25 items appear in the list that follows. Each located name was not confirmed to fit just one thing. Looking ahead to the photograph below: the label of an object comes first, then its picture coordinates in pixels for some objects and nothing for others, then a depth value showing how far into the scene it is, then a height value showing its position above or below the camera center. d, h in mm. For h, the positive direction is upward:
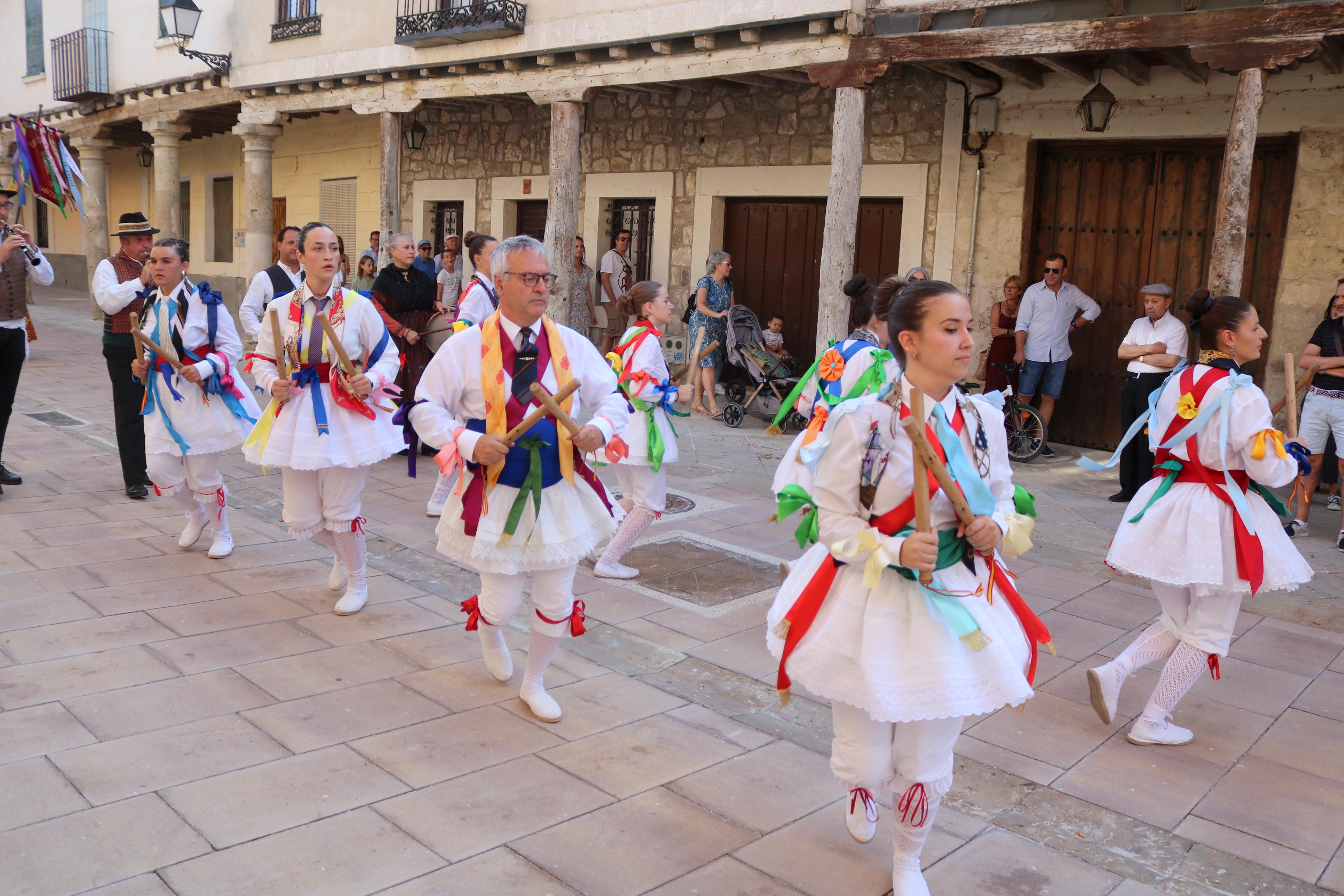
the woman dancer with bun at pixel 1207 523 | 3869 -796
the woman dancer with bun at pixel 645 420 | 5633 -725
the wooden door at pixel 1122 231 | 9164 +741
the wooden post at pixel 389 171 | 13875 +1379
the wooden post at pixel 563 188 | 11820 +1079
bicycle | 9695 -1172
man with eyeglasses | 3729 -595
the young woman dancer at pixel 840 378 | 2939 -310
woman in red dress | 10094 -262
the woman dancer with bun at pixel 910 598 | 2600 -774
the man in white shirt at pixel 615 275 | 13539 +135
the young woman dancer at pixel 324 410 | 4859 -647
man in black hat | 6410 -389
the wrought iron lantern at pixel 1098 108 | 9242 +1783
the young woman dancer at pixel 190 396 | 5695 -720
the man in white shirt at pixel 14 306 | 7016 -332
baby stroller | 10922 -824
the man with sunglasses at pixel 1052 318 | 9734 -110
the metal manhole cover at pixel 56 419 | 9773 -1508
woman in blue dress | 11125 -222
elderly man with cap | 8211 -398
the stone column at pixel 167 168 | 18484 +1721
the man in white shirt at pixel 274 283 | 6117 -80
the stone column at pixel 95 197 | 21250 +1321
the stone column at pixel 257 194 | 16375 +1168
